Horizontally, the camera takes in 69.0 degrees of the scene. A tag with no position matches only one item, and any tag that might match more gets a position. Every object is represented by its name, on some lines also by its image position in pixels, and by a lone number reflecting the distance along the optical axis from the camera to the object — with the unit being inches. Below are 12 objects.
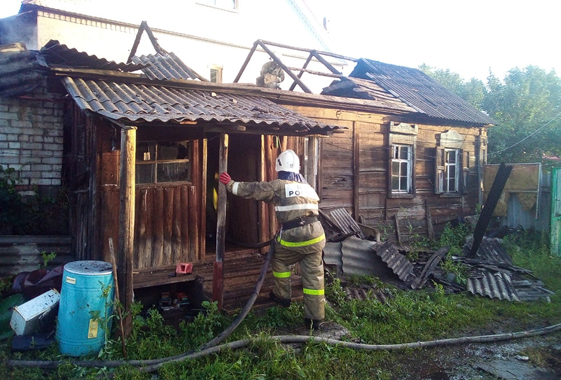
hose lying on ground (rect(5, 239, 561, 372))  160.6
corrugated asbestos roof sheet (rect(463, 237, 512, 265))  351.6
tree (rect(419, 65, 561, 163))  635.5
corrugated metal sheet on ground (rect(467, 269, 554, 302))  283.3
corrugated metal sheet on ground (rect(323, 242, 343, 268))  301.8
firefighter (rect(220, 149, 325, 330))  205.6
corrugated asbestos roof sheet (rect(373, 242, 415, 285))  303.1
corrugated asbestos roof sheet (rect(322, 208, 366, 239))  336.8
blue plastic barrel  170.7
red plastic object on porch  232.9
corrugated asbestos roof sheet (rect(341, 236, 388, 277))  308.7
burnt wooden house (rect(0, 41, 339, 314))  193.8
